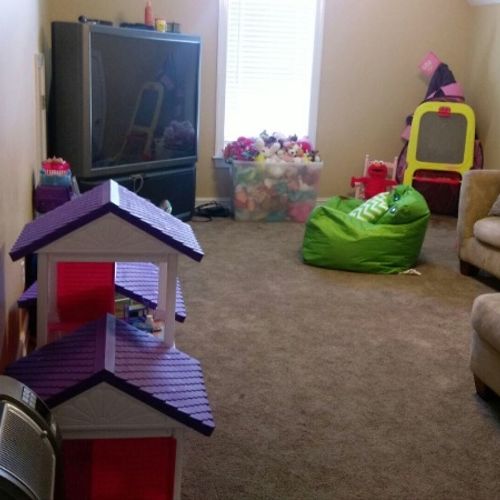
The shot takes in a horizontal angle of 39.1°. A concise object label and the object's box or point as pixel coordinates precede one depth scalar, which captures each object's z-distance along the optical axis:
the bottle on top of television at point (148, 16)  4.69
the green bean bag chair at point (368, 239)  4.03
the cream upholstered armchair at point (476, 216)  3.85
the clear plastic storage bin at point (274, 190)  5.10
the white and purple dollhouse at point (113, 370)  1.46
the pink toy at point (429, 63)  5.59
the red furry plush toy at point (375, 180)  5.36
